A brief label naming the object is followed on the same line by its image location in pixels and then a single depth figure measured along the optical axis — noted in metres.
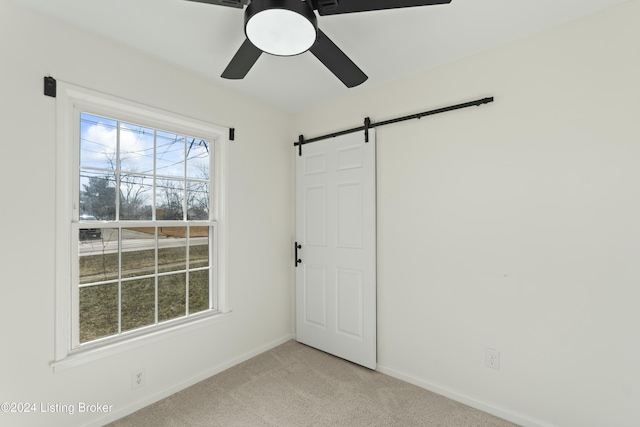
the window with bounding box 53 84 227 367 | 1.88
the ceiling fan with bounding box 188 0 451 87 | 1.17
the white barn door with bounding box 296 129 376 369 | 2.69
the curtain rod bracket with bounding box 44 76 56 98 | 1.75
